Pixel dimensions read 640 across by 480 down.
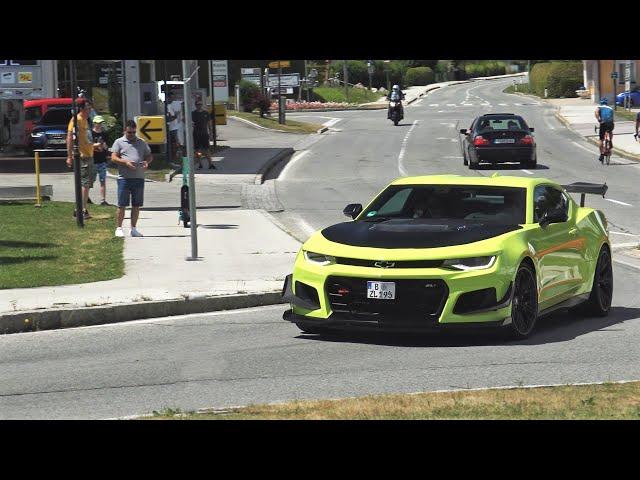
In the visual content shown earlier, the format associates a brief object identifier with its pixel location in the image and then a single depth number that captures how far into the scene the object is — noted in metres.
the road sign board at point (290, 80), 86.86
